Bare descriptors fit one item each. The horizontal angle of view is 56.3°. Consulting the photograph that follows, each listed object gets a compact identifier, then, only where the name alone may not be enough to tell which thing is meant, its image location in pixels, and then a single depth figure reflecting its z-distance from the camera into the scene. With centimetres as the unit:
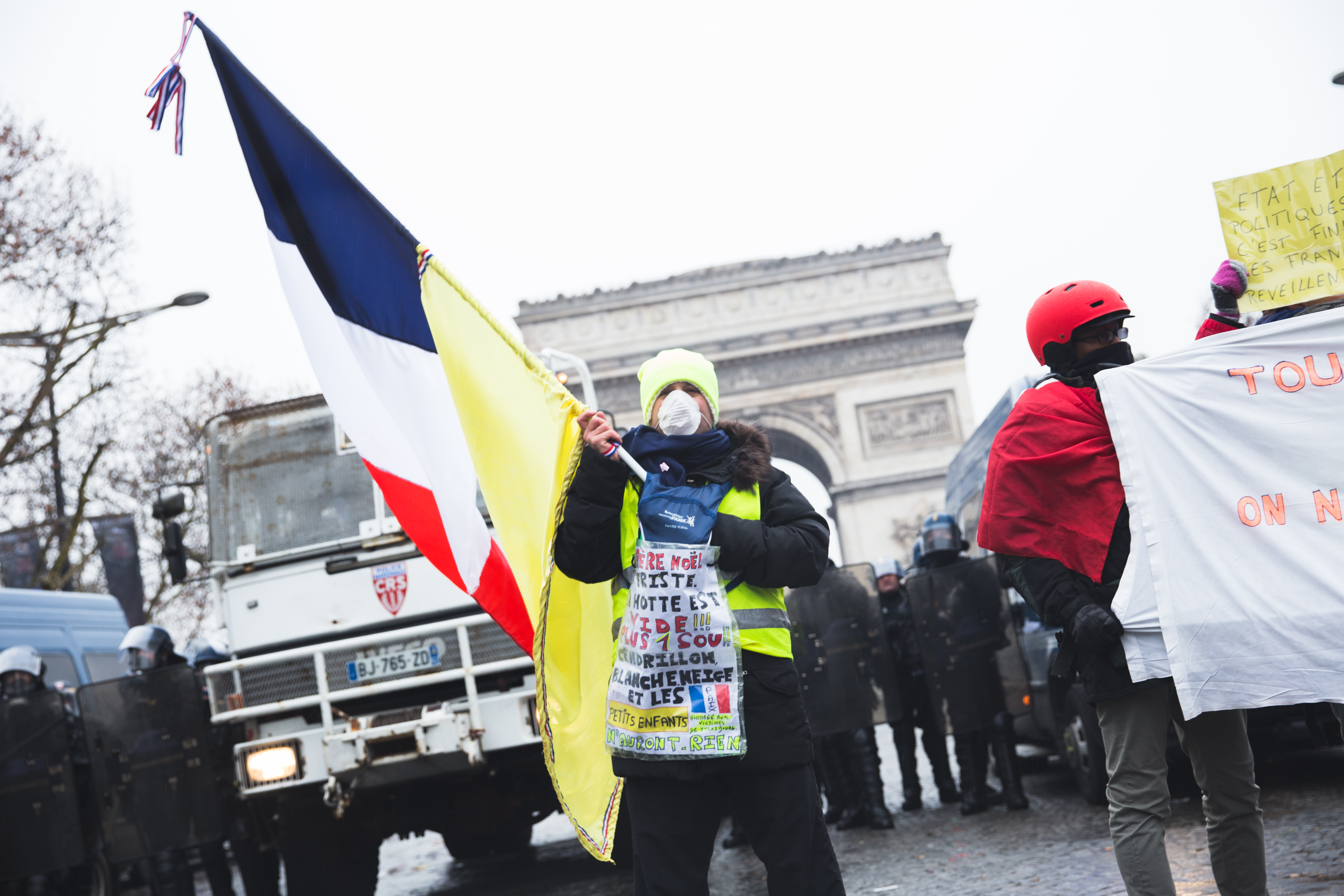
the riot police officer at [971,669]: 816
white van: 1070
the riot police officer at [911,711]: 890
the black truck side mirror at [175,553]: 754
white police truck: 653
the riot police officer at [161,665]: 770
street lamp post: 1455
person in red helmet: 342
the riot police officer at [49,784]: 729
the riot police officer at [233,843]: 732
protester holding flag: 310
